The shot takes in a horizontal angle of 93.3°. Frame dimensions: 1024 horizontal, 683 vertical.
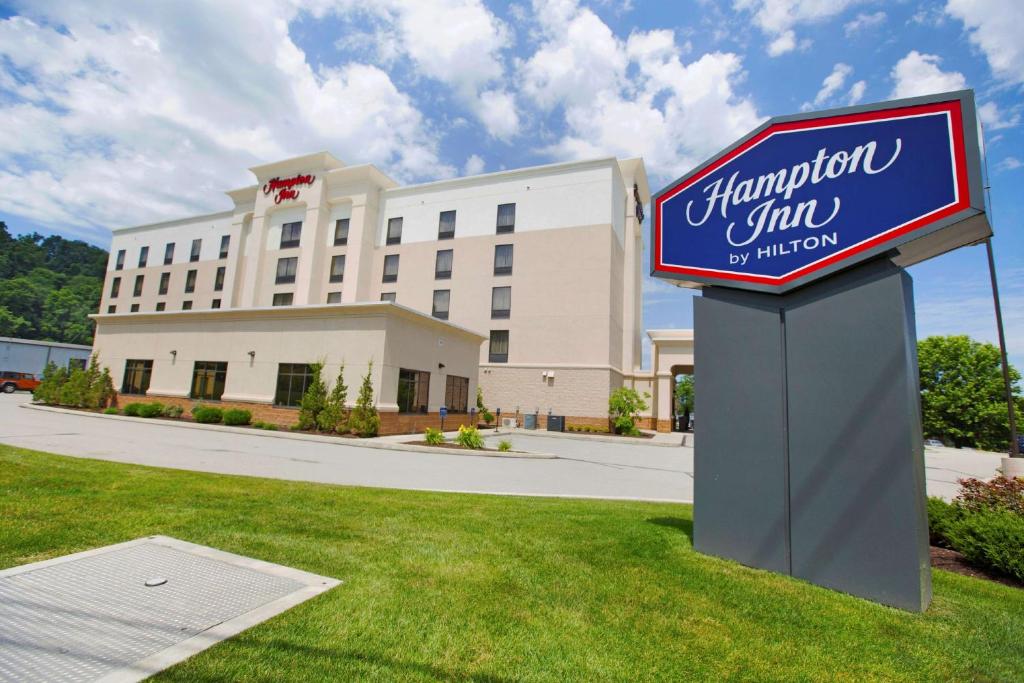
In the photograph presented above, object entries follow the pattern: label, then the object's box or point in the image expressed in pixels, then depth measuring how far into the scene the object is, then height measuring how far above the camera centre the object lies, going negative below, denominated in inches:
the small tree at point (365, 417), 778.8 -33.0
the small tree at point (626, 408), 1226.0 +5.9
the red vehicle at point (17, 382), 1562.5 -14.5
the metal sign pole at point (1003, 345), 464.7 +83.3
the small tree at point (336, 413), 794.2 -29.6
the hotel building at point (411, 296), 898.1 +321.1
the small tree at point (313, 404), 808.9 -18.2
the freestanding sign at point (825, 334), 171.3 +35.4
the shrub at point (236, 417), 850.8 -48.0
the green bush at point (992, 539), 216.1 -51.6
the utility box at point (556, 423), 1235.9 -42.5
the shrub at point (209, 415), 861.8 -48.7
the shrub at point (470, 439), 706.8 -53.8
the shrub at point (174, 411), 950.4 -50.0
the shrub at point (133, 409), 934.4 -49.4
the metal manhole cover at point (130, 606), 105.2 -59.7
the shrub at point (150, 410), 923.4 -47.9
